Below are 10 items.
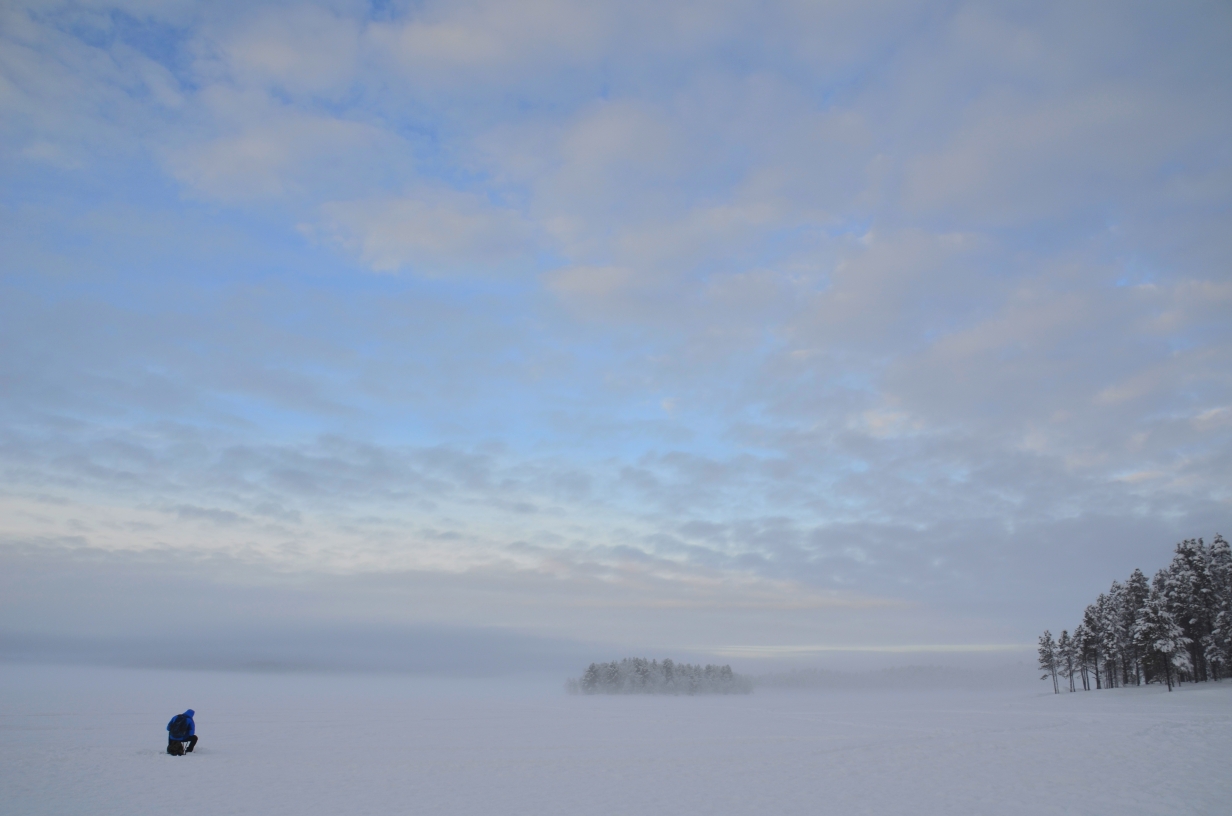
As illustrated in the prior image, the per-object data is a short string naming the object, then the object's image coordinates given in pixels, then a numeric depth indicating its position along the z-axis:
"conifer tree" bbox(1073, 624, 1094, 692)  88.56
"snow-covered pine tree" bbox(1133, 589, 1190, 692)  63.47
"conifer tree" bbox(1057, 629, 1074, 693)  97.21
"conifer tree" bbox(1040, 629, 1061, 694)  100.94
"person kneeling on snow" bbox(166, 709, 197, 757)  26.70
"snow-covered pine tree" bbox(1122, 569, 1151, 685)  76.69
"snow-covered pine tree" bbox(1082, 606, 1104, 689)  87.19
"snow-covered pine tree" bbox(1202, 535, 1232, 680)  62.56
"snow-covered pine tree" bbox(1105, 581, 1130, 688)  80.81
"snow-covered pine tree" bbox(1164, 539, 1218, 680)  65.12
